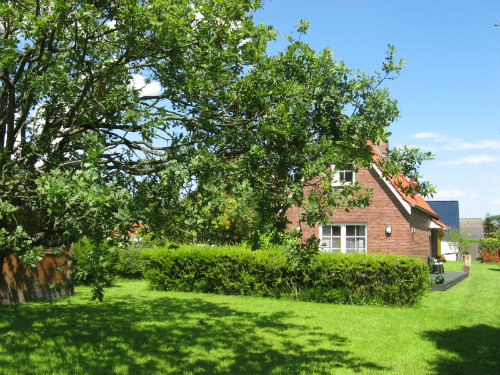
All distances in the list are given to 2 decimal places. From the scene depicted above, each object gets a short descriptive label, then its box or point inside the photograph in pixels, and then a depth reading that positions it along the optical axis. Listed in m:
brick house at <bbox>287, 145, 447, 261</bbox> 21.06
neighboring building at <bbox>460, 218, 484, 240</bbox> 73.81
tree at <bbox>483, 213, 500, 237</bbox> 75.06
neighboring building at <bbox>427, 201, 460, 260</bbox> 66.56
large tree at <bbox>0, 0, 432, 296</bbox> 6.50
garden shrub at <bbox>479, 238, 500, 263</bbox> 45.23
